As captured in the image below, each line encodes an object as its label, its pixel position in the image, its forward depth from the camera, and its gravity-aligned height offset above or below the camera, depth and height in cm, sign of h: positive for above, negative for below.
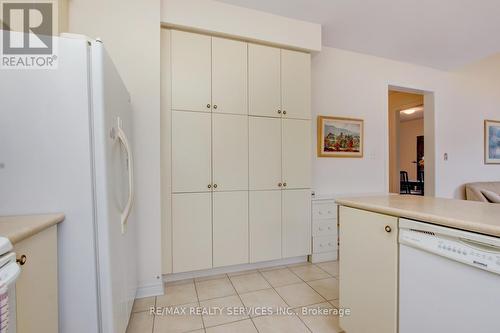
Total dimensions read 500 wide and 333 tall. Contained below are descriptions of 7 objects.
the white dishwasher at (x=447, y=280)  78 -47
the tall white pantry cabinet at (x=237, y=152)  216 +14
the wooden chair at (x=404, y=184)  543 -51
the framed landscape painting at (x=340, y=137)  305 +39
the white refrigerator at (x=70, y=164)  99 +1
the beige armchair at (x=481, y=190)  362 -46
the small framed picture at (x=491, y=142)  415 +40
